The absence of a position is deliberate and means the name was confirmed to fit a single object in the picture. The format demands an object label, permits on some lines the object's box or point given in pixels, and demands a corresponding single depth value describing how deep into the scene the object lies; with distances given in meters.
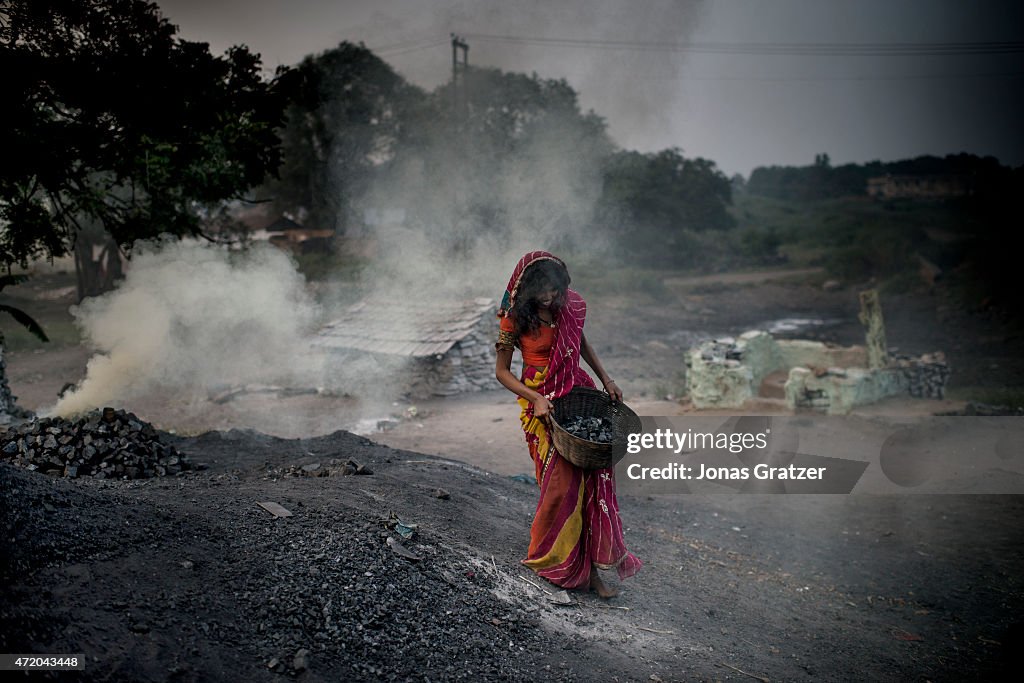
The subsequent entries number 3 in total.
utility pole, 19.97
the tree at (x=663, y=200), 30.38
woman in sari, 4.04
